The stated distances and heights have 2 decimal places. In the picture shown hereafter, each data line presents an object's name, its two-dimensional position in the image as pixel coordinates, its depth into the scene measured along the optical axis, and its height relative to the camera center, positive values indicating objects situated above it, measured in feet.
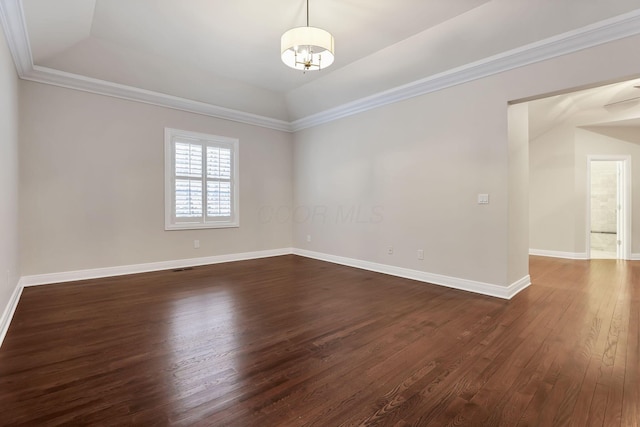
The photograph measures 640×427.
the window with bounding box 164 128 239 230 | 16.16 +2.01
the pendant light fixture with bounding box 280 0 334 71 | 8.66 +5.25
